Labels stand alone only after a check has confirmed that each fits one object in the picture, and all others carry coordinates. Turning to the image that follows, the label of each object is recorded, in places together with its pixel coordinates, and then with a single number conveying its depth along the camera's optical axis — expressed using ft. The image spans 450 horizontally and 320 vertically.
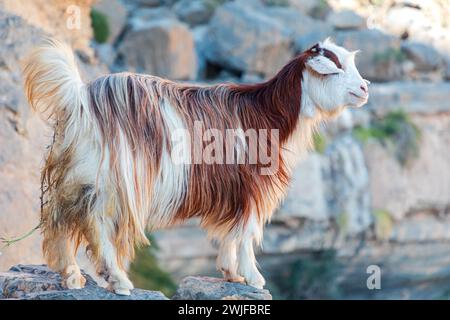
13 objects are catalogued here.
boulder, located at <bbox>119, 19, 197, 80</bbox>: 71.92
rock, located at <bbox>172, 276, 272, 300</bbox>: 20.90
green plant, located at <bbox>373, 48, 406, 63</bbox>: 74.49
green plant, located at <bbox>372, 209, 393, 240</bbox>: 62.23
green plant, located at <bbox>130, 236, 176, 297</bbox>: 50.83
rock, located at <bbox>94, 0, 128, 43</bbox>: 74.23
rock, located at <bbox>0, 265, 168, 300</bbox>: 19.69
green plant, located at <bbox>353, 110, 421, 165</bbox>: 65.77
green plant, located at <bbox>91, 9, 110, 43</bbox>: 71.61
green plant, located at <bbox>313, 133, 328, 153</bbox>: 62.64
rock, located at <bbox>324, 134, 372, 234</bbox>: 62.13
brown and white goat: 19.57
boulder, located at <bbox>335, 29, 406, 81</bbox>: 75.00
